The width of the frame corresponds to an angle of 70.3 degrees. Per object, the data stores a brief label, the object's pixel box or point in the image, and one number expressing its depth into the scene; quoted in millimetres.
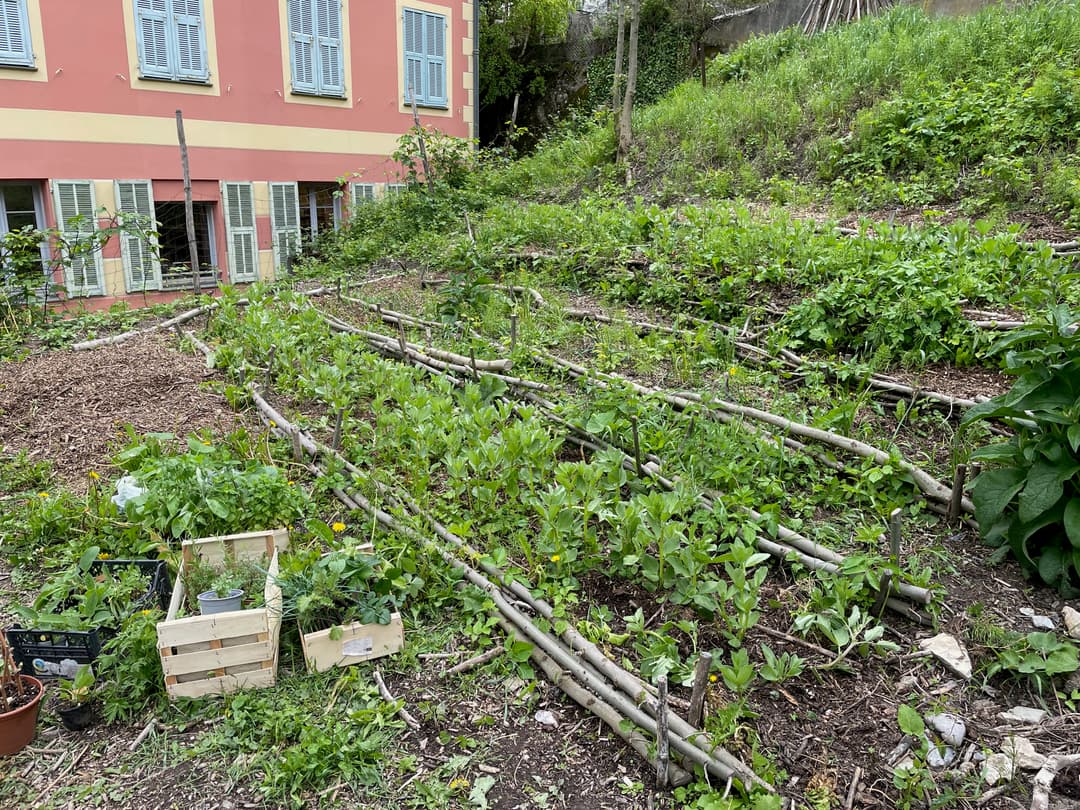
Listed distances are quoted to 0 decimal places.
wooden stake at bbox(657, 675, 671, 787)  2506
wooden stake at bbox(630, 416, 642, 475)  4164
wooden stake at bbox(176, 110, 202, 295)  9539
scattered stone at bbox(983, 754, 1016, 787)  2570
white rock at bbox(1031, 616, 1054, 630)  3205
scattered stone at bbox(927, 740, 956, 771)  2656
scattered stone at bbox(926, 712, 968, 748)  2742
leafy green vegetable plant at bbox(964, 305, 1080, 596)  3229
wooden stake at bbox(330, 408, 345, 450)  4586
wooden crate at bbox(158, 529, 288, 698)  2910
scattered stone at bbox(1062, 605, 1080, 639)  3126
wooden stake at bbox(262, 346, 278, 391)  5871
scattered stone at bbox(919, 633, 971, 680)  3031
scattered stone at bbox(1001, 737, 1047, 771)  2607
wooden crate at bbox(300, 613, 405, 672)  3078
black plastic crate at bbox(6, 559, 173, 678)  2986
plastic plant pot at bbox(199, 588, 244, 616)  3115
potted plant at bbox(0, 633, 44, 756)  2695
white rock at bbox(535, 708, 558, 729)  2912
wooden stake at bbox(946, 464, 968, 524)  3818
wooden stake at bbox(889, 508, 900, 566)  3276
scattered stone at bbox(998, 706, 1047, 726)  2797
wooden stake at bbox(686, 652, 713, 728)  2549
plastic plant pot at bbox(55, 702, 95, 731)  2826
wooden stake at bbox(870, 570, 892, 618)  3244
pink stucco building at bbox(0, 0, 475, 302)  10273
